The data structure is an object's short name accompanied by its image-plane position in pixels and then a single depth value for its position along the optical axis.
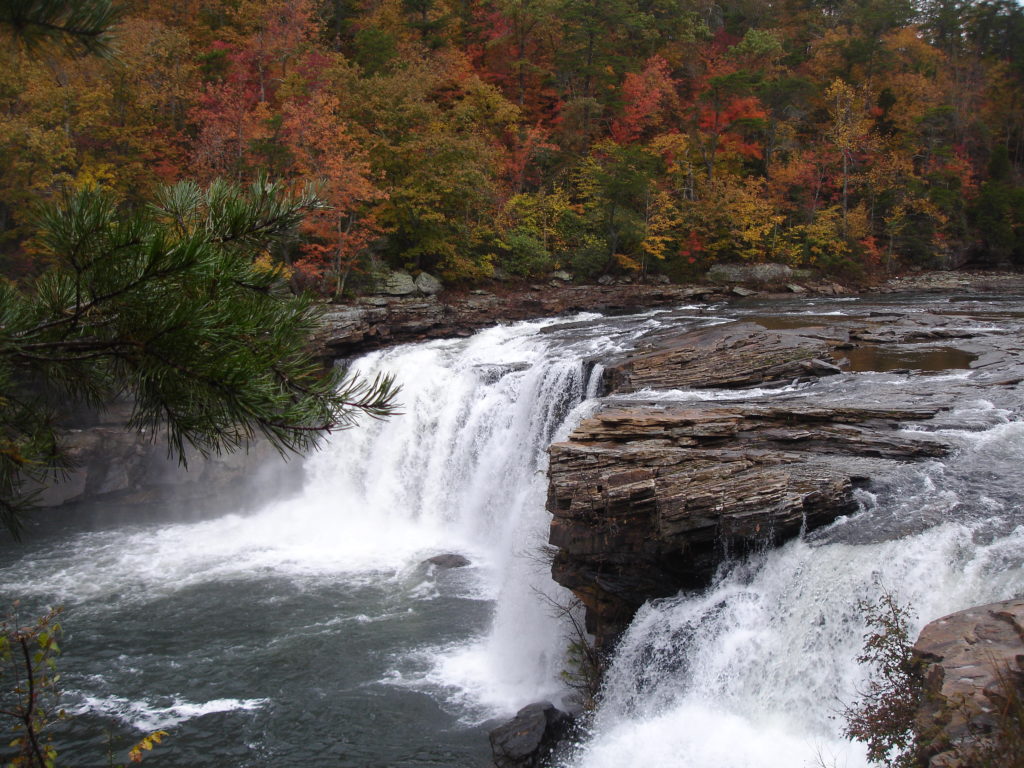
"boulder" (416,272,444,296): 25.06
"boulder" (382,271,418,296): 24.34
